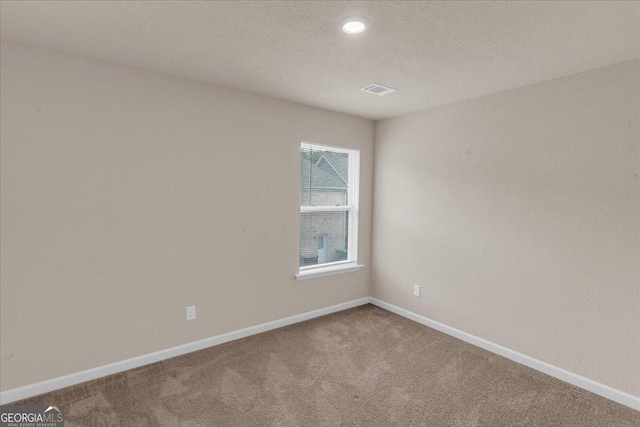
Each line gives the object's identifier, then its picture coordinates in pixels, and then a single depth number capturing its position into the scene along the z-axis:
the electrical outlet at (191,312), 2.89
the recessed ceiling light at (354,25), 1.80
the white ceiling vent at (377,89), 2.87
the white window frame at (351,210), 3.90
